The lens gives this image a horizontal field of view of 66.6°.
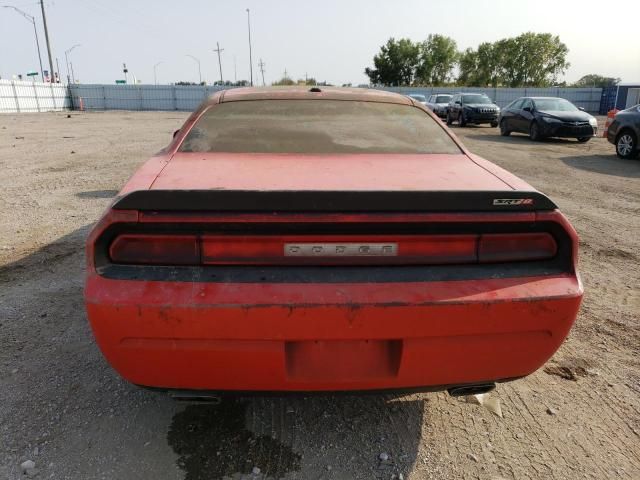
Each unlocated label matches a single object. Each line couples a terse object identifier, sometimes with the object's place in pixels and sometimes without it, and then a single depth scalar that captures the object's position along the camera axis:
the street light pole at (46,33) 46.00
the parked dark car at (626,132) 11.54
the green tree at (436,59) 82.12
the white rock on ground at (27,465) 2.08
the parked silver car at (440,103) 26.16
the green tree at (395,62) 79.75
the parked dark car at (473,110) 22.80
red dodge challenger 1.80
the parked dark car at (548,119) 15.92
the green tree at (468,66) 83.56
